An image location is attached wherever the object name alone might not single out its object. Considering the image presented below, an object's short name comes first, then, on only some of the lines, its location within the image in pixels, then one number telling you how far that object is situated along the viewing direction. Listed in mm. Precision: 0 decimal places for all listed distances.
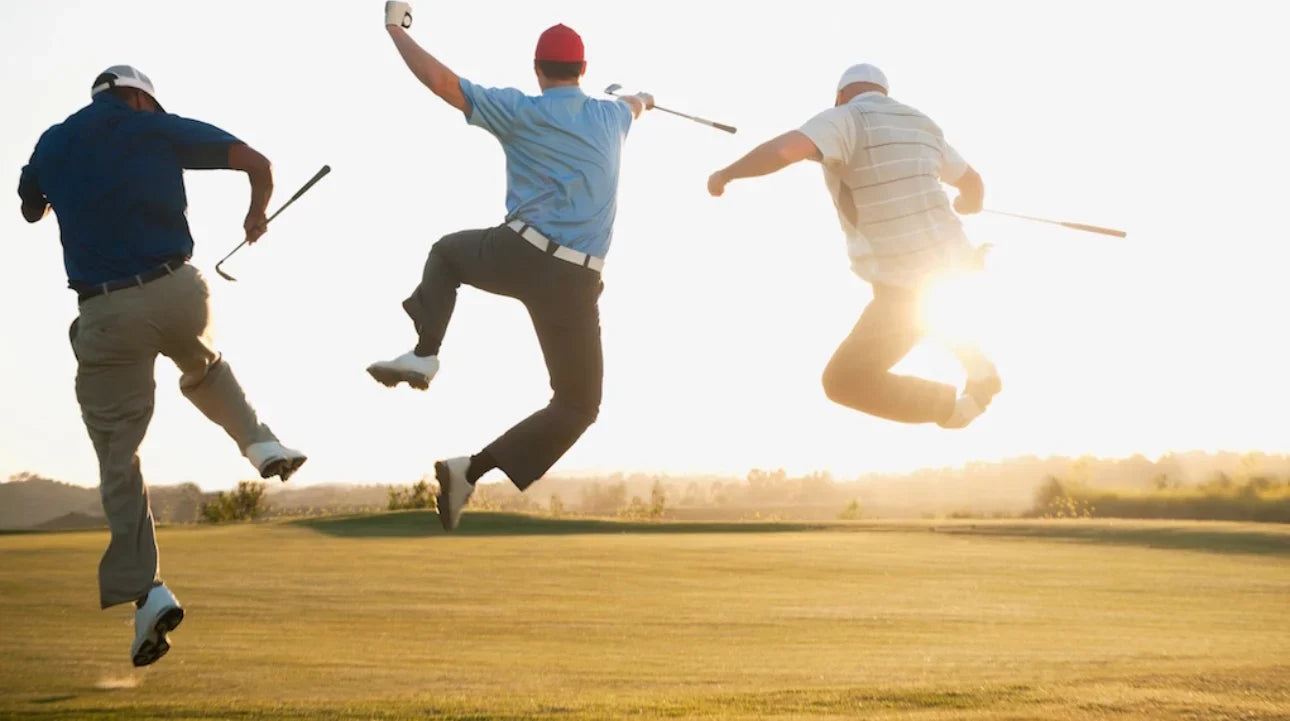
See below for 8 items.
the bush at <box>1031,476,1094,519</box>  41750
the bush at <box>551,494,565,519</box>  36469
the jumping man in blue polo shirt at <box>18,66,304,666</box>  8109
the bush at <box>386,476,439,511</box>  36500
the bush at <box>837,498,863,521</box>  44469
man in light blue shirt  7375
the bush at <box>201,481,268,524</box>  36219
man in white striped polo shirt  8078
